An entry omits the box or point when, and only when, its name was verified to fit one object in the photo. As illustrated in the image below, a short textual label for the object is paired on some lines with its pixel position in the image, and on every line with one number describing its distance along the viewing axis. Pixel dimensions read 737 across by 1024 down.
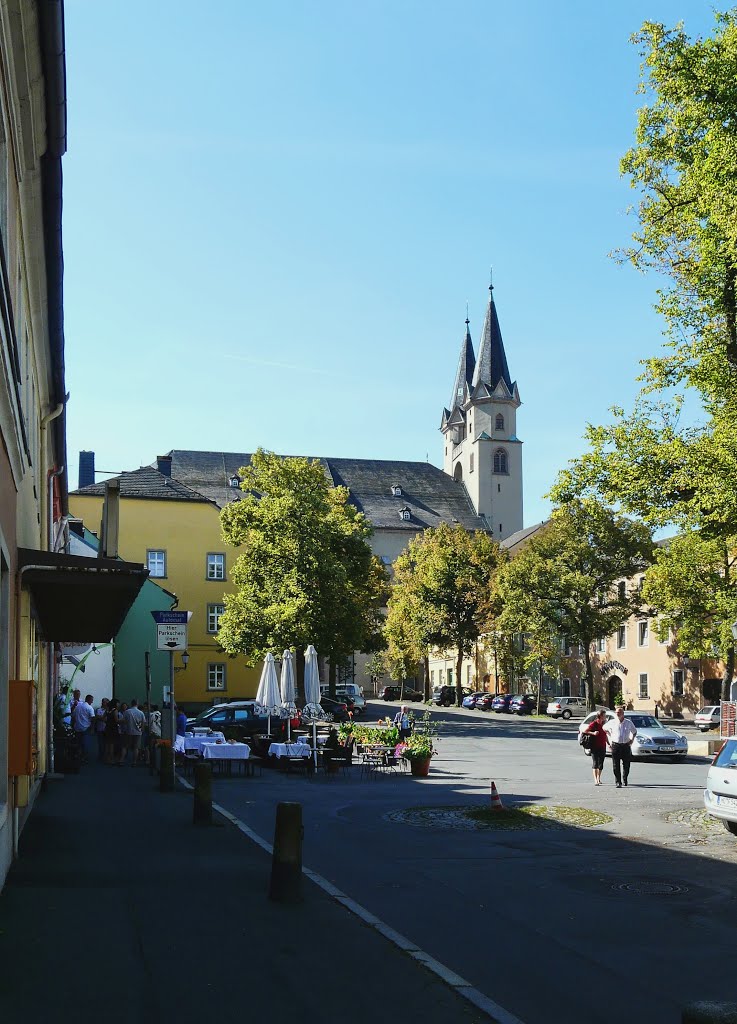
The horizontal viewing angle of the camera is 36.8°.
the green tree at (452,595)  75.69
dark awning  11.30
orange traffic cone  18.00
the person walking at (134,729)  29.09
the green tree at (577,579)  61.44
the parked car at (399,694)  90.50
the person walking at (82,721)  27.65
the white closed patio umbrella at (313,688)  27.55
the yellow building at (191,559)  57.72
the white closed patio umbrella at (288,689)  30.56
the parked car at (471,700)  76.75
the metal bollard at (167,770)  21.09
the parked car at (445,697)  82.31
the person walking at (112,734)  28.97
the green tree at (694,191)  20.30
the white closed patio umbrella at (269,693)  30.23
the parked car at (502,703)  70.49
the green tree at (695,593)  25.78
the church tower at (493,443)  119.00
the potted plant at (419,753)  26.00
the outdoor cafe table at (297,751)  26.70
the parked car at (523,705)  68.19
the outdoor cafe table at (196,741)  27.38
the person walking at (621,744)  22.77
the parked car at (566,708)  64.69
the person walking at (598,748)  23.36
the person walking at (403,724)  29.88
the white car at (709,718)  50.12
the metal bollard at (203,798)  15.65
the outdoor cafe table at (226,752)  26.00
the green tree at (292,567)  50.91
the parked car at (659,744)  31.97
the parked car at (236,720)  34.79
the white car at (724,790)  15.00
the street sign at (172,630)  21.00
